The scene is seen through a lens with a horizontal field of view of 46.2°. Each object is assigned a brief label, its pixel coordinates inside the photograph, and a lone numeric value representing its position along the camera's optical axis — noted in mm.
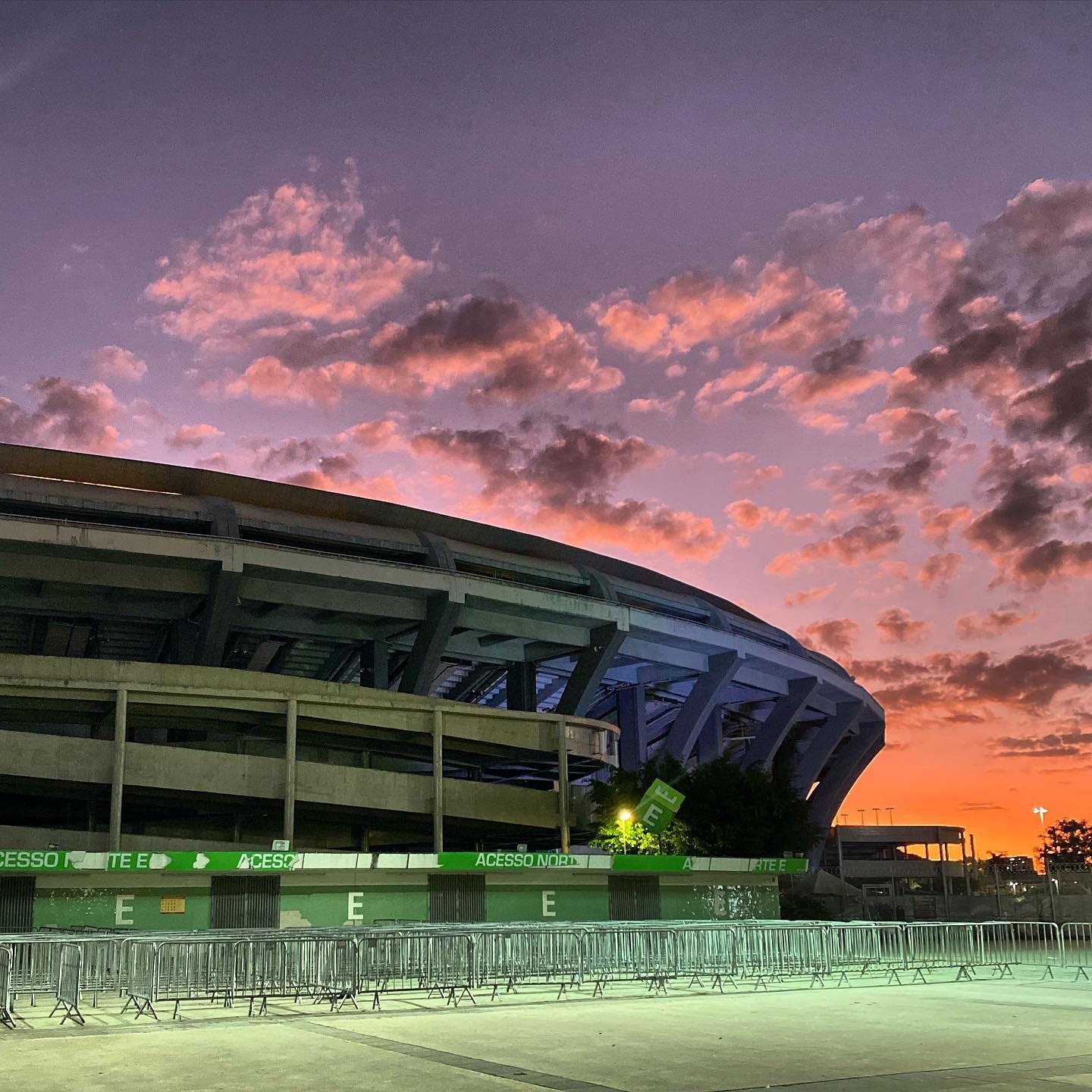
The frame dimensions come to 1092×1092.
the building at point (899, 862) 101500
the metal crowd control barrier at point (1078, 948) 31641
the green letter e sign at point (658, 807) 49906
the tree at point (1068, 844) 117688
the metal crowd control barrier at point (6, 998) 18328
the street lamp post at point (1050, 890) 48312
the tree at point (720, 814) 54750
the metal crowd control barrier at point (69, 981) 19553
